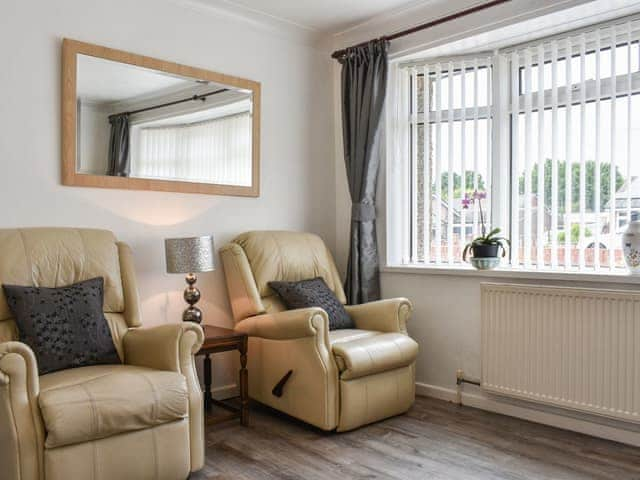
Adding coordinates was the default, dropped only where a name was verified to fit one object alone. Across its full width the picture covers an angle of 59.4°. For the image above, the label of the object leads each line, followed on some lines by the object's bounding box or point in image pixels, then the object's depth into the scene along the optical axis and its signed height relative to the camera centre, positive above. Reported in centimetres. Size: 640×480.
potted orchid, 338 -13
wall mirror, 298 +61
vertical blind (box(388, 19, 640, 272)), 307 +48
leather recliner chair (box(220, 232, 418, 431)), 289 -63
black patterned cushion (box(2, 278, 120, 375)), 235 -42
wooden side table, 294 -64
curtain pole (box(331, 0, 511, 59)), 330 +130
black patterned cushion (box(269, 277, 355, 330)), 337 -43
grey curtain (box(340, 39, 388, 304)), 384 +45
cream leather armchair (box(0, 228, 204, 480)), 196 -61
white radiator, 276 -63
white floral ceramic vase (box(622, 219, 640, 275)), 281 -9
